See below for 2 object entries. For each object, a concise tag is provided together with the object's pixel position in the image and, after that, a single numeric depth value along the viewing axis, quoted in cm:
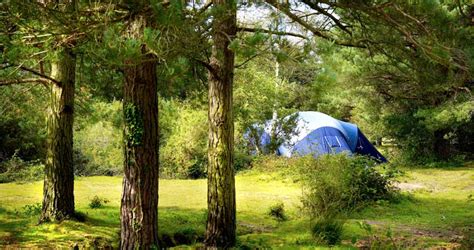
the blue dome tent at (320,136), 1432
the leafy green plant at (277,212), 739
